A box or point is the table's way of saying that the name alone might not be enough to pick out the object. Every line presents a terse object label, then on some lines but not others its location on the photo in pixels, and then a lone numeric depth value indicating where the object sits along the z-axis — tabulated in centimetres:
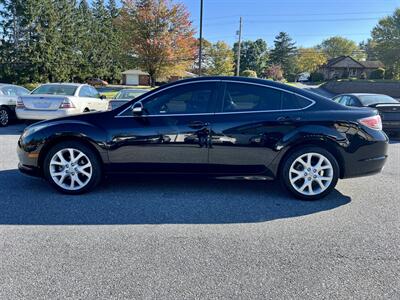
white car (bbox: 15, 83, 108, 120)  898
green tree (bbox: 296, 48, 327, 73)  7775
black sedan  416
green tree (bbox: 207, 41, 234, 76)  5047
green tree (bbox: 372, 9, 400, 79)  4494
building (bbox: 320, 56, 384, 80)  7062
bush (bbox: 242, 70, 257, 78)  4215
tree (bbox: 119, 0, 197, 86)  2633
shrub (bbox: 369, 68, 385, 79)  5062
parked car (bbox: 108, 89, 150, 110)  1077
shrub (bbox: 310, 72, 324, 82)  6499
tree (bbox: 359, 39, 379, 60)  10358
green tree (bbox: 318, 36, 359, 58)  9719
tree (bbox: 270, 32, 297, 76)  8100
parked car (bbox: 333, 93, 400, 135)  901
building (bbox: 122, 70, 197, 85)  6384
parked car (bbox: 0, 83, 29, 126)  1034
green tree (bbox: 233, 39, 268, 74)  7344
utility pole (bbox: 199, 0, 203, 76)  2132
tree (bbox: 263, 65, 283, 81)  6769
